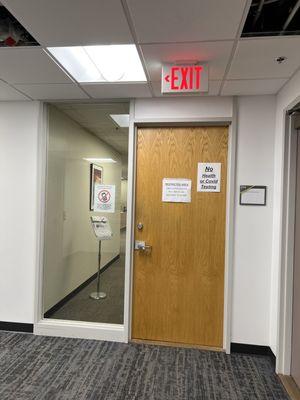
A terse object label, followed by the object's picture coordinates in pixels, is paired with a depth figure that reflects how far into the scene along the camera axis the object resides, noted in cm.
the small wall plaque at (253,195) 268
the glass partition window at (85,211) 305
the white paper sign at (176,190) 282
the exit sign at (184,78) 205
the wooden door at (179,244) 279
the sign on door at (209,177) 279
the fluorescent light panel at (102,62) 203
